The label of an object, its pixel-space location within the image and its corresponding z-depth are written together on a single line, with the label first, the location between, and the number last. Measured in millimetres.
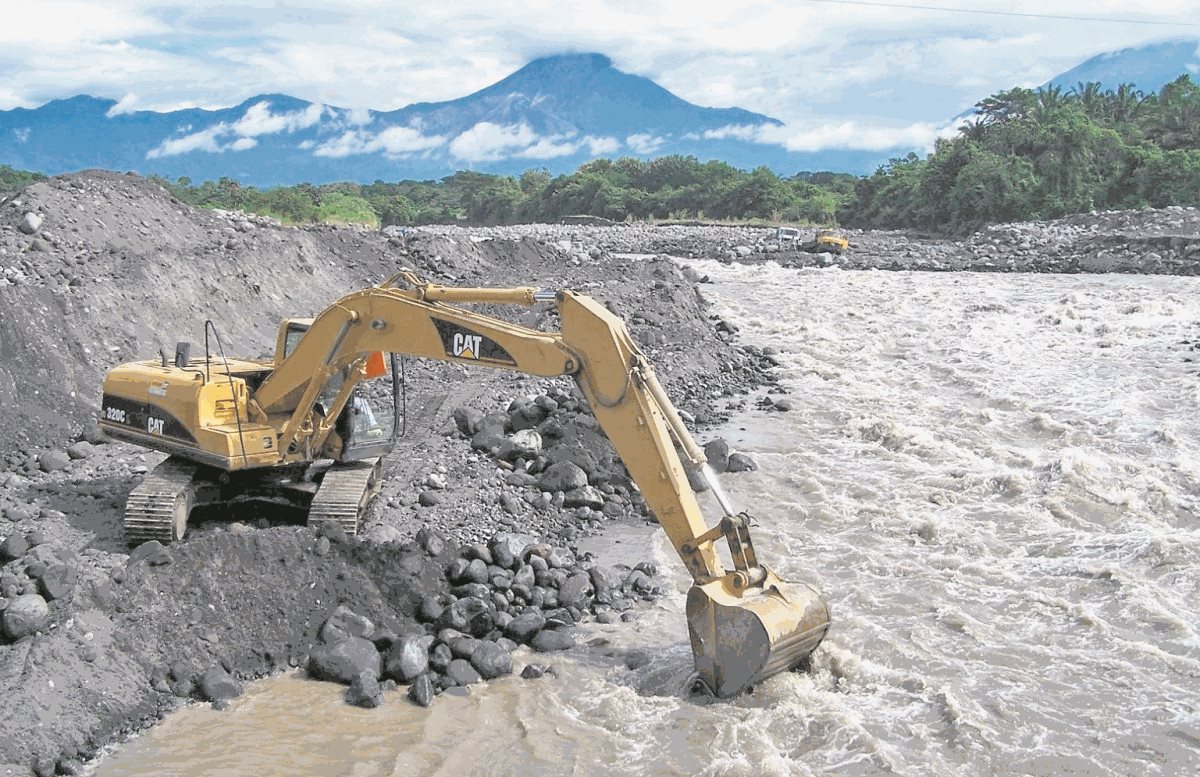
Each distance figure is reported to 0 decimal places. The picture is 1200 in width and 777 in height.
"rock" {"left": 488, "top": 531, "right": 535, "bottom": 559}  9773
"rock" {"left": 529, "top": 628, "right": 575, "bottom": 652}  8562
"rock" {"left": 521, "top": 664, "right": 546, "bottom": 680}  8125
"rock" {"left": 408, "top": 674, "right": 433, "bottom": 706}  7688
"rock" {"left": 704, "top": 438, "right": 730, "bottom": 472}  13500
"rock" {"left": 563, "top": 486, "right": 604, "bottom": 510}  11617
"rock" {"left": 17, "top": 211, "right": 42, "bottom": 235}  18359
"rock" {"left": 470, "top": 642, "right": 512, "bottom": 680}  8094
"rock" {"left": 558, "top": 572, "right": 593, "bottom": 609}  9281
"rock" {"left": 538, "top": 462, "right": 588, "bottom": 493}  11812
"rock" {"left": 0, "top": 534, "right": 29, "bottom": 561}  9023
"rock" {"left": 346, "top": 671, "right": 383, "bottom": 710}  7633
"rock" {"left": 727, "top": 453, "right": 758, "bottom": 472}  13438
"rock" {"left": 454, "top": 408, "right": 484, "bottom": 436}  13234
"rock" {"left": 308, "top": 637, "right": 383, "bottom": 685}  7907
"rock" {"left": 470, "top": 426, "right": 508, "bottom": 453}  12594
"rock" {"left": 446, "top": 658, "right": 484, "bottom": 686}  7988
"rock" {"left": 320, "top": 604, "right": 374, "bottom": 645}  8352
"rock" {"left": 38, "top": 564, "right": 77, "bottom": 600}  8078
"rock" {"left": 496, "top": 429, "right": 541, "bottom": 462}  12477
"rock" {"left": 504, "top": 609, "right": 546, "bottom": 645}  8695
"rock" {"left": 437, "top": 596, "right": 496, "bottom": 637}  8578
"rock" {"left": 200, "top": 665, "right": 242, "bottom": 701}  7703
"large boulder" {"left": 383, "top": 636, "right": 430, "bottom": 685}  7965
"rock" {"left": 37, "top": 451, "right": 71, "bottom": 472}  12086
